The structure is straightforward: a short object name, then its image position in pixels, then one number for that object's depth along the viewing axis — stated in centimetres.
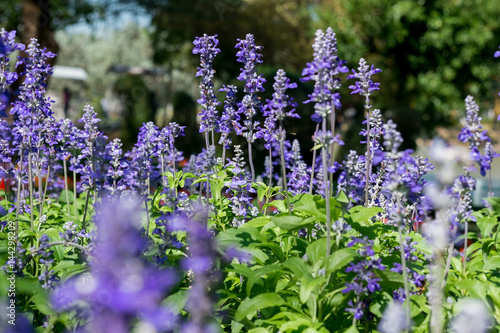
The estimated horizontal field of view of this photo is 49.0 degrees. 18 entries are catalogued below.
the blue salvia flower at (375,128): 411
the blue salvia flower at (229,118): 409
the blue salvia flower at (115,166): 337
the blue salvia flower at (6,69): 356
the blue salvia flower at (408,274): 289
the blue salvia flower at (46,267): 285
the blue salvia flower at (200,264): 161
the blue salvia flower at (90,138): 330
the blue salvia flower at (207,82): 385
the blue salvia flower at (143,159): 296
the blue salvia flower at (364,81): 365
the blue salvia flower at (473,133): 274
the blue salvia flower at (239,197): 380
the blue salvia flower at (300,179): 452
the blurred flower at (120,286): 132
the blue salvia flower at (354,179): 435
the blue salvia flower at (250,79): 374
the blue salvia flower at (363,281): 262
